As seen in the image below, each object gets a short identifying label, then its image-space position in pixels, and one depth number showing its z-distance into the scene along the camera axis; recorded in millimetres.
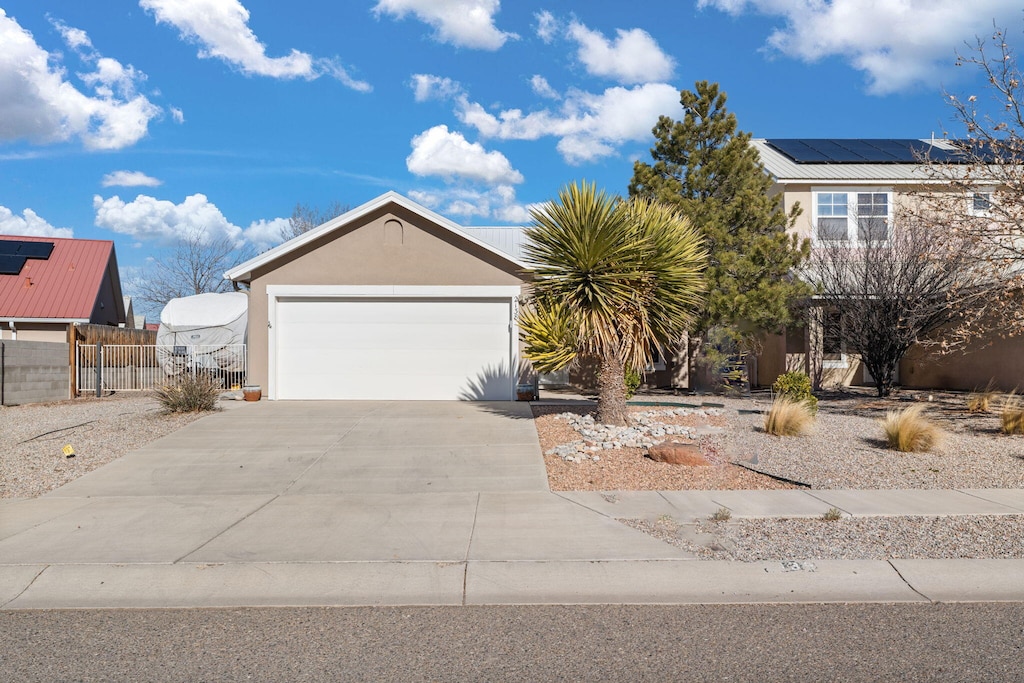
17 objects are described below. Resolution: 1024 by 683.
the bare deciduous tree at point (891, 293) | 16578
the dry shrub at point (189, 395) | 14359
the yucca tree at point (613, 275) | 12414
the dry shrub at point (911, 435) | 11258
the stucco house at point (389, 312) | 17109
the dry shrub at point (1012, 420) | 12828
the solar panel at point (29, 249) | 29500
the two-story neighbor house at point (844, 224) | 20438
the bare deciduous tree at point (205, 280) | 45656
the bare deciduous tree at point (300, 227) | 45703
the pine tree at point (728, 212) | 17500
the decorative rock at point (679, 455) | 10430
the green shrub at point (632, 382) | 18281
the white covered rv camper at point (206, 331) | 21359
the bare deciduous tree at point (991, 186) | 12711
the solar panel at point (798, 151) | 23328
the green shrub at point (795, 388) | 14266
